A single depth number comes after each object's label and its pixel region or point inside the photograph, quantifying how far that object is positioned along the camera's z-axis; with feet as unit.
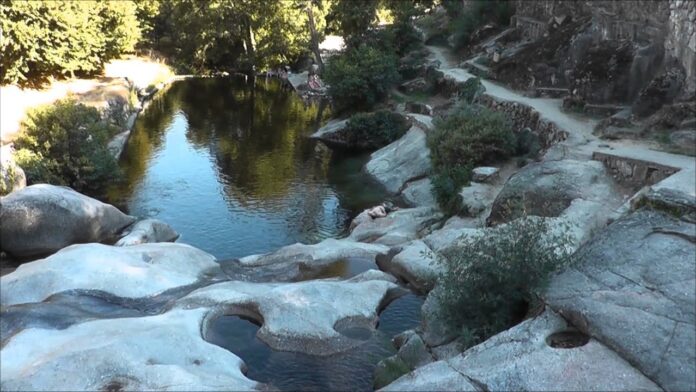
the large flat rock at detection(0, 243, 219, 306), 41.57
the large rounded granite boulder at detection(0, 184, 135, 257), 54.80
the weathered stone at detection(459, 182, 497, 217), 57.77
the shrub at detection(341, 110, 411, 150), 98.68
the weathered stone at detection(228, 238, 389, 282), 48.85
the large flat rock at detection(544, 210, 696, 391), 25.11
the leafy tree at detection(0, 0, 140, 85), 98.53
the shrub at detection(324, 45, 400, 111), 109.70
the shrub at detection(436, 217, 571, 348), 31.01
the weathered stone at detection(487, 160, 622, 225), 47.21
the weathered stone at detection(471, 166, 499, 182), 64.03
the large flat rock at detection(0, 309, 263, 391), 29.04
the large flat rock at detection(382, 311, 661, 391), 24.18
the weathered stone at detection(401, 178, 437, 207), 70.69
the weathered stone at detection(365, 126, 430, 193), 79.77
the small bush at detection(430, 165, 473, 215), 61.05
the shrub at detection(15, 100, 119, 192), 71.15
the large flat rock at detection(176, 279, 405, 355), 37.14
